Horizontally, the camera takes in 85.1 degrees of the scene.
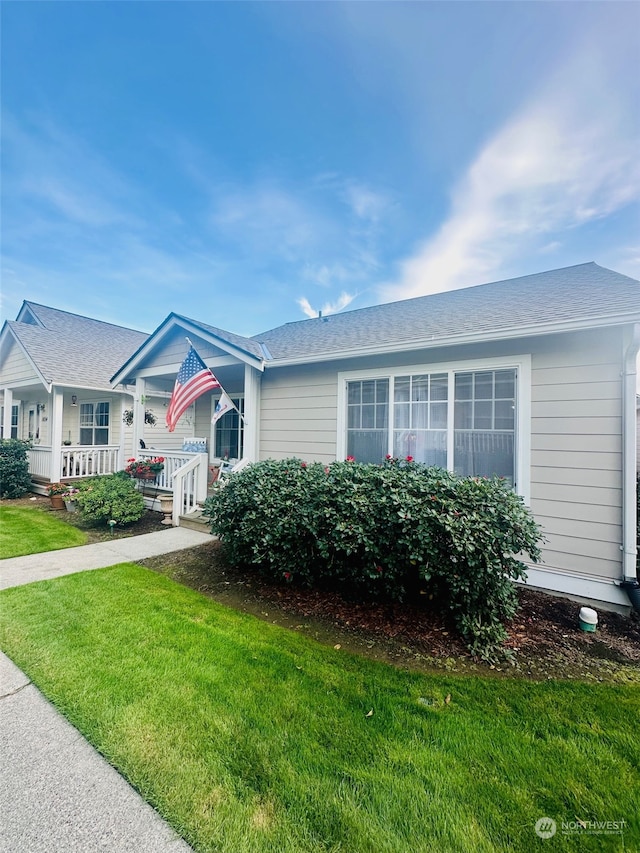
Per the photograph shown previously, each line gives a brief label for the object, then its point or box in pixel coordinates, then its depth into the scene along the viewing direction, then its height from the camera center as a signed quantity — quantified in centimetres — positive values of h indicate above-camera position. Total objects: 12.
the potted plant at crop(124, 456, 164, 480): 847 -94
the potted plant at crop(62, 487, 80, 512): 827 -174
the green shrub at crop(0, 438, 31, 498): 1008 -122
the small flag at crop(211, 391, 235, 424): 672 +50
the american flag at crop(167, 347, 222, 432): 690 +94
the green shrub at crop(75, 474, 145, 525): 696 -149
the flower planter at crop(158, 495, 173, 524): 790 -174
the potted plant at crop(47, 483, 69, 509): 870 -164
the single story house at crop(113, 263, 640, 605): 413 +59
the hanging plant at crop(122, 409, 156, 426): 1066 +40
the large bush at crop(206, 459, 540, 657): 322 -101
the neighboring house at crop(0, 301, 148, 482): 1033 +122
